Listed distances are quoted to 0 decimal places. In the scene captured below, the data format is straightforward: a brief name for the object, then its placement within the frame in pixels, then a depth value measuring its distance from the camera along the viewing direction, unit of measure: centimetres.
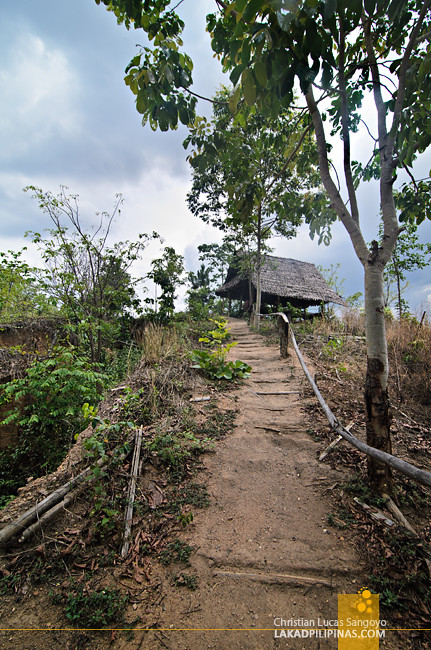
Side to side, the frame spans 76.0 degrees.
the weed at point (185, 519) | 203
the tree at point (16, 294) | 689
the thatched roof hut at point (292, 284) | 1563
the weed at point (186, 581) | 169
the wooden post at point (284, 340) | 645
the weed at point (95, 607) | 152
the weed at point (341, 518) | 204
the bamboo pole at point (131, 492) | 196
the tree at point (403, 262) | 1027
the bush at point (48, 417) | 377
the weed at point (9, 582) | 172
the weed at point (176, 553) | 186
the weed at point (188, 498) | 229
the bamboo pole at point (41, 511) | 203
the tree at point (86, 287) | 601
